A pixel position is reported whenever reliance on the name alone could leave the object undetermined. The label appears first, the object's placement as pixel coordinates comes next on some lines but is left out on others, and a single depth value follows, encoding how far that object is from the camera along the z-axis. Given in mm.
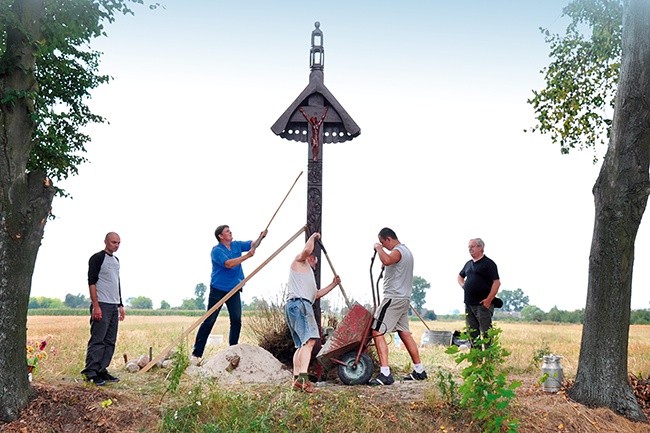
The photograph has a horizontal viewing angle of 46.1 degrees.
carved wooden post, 11664
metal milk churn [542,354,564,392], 10227
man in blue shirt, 11164
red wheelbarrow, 9984
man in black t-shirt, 10969
